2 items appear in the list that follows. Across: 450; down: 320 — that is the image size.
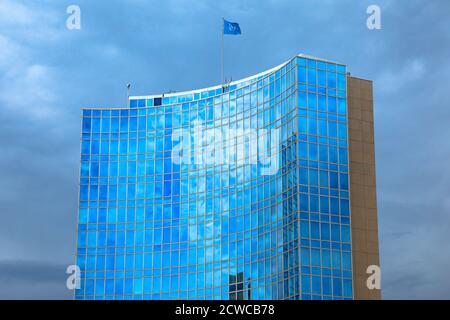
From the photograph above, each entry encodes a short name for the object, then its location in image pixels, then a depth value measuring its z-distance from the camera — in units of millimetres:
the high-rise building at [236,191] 111875
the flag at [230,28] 130250
